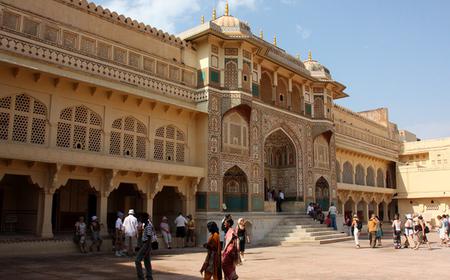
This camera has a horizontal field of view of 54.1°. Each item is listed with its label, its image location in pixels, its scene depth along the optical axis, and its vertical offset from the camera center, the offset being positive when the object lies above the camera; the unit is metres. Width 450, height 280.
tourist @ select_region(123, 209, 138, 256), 12.20 -0.68
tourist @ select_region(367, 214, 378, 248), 17.53 -1.18
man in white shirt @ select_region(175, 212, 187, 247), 16.97 -0.95
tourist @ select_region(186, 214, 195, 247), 17.39 -1.20
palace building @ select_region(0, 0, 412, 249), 13.92 +3.27
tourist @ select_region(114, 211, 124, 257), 13.92 -1.06
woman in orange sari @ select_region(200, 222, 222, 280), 7.39 -0.97
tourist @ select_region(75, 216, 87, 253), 13.87 -1.05
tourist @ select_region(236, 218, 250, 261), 12.27 -0.92
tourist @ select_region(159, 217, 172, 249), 16.31 -1.18
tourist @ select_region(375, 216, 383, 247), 18.10 -1.34
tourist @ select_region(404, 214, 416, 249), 17.64 -1.08
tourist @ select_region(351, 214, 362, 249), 17.54 -1.07
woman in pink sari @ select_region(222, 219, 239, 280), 7.52 -0.96
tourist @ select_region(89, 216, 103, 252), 14.31 -1.02
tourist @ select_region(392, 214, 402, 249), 17.36 -1.32
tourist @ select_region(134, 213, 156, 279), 8.10 -0.91
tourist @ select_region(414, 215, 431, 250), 17.44 -1.25
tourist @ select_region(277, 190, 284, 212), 23.31 +0.09
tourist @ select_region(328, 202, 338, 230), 22.99 -0.75
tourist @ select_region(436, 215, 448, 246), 19.05 -1.36
